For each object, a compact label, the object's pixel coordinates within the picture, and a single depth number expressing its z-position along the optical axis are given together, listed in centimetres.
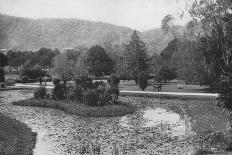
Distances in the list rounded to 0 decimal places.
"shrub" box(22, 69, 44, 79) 8706
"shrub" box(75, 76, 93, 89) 4088
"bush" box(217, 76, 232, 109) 2094
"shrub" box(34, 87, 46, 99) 4597
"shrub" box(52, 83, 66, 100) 4403
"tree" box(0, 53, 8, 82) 7656
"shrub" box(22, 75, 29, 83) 8162
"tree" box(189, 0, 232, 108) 3047
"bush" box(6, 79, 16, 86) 7328
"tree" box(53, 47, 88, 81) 7606
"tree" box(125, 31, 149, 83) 7200
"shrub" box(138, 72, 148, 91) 5286
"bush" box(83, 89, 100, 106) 3722
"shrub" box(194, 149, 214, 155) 1877
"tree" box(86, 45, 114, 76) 9319
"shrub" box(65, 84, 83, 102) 4109
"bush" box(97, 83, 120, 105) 3788
